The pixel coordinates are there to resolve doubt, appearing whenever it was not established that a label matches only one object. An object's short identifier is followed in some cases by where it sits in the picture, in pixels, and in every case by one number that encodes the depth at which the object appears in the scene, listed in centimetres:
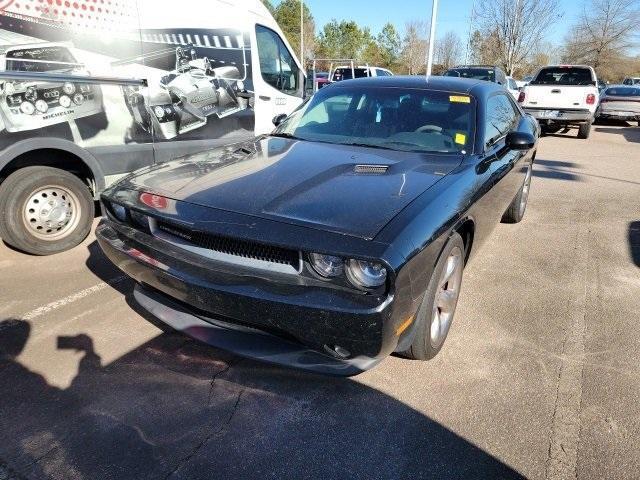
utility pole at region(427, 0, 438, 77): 2005
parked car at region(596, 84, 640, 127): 1590
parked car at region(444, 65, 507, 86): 1534
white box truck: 366
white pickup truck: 1256
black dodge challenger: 205
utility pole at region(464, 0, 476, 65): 4461
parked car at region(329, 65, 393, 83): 2050
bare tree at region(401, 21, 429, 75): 5462
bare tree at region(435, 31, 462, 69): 5103
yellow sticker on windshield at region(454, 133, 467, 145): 332
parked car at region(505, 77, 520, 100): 1733
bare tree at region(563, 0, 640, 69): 4506
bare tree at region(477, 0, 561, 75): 3073
